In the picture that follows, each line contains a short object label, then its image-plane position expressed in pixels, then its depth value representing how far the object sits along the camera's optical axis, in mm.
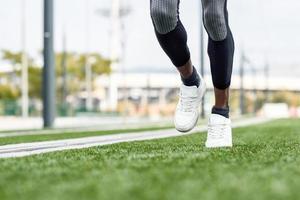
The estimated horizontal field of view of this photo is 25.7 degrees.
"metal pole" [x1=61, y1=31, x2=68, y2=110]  43744
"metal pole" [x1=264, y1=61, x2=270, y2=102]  73112
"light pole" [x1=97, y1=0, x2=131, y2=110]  63719
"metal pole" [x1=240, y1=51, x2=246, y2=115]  49131
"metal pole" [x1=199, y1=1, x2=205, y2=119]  33281
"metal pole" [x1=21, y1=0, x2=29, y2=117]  37344
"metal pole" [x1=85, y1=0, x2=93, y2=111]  53478
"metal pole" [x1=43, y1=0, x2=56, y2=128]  14977
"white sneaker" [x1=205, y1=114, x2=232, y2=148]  4078
